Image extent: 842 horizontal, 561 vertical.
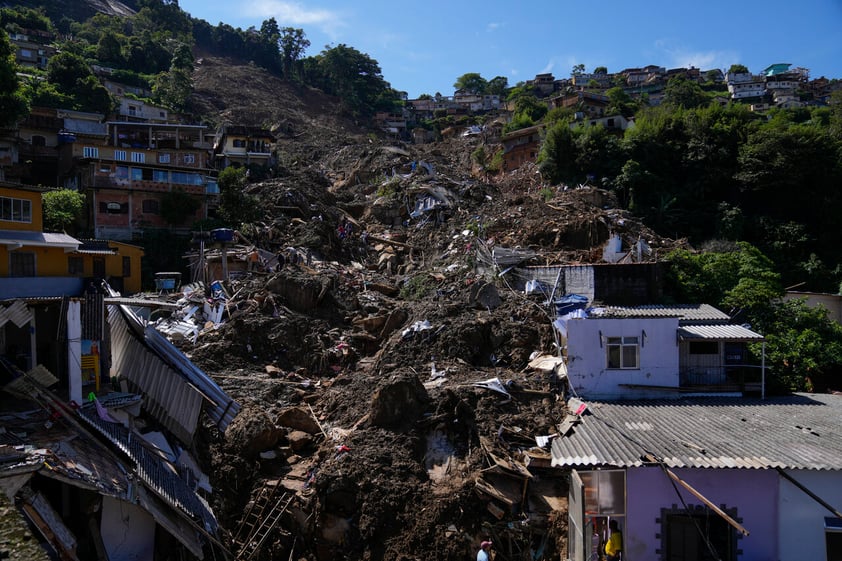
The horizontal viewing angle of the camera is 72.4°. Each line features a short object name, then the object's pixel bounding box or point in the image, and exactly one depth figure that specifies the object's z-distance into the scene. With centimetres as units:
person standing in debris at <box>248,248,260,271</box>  2328
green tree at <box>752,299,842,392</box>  1636
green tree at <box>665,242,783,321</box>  1814
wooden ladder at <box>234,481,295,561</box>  1127
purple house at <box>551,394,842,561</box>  1005
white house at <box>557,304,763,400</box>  1380
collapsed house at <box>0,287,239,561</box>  904
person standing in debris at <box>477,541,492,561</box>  978
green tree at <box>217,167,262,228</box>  2755
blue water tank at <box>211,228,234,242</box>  2452
